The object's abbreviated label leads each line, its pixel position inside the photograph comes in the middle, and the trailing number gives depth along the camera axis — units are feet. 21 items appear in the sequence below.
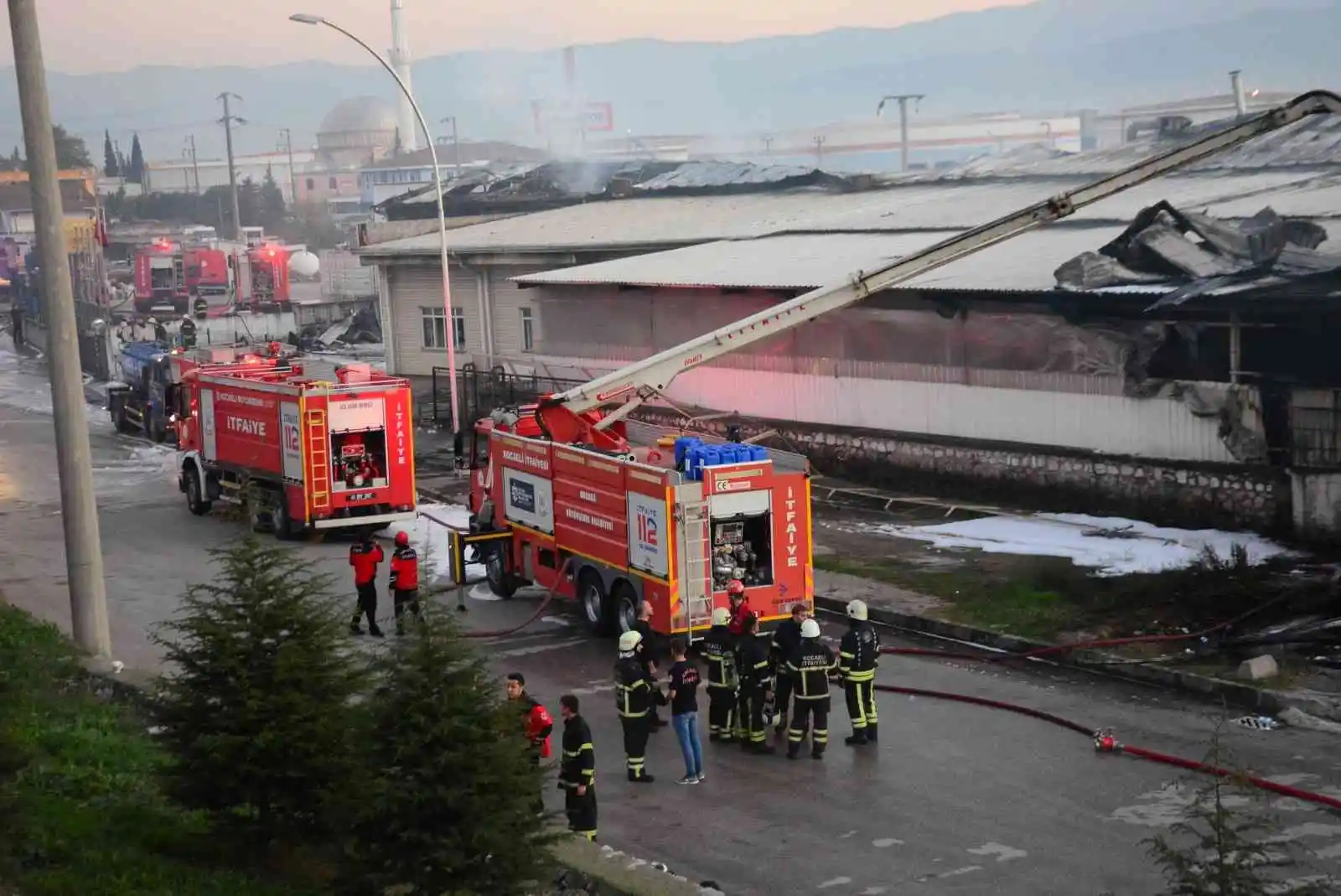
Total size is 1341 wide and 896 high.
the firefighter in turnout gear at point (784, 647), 50.96
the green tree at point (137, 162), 584.24
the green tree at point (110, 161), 633.61
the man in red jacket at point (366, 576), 67.97
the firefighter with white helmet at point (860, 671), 50.16
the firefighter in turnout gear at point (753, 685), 50.90
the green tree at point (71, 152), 536.01
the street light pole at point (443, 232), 114.21
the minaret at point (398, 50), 567.18
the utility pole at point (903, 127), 304.71
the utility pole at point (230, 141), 370.32
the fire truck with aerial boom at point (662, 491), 61.11
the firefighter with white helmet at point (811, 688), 49.19
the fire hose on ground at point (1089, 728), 43.83
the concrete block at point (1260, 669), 54.95
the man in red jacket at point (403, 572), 68.13
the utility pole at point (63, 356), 51.80
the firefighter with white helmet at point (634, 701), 46.39
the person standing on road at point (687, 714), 47.21
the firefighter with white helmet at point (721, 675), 50.57
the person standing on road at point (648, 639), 52.63
